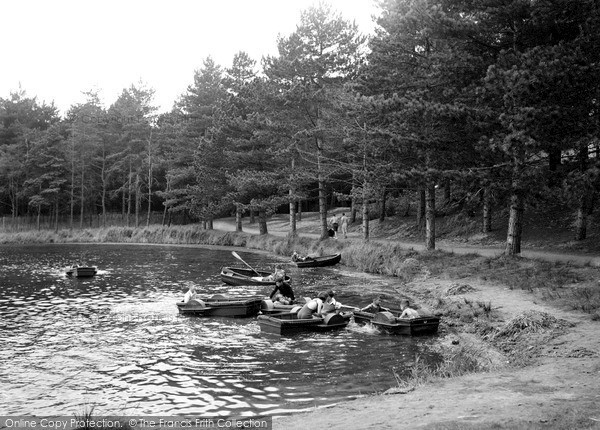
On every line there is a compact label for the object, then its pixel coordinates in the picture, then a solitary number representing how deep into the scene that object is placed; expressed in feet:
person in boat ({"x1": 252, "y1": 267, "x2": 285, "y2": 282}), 93.49
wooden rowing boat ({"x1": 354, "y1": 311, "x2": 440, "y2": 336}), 56.13
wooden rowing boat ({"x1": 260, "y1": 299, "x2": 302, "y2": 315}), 66.44
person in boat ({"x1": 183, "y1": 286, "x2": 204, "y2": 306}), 70.55
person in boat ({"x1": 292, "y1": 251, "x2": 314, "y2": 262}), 115.65
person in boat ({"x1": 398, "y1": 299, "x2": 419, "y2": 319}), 58.18
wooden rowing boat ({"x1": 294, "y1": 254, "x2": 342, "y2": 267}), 114.11
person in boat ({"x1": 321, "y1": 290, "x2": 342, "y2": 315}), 62.64
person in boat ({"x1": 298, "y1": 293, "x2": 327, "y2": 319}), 61.41
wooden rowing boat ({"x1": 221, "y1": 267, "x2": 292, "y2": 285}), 93.91
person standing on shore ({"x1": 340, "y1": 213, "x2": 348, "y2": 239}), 147.06
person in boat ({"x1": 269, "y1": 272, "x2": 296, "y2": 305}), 71.51
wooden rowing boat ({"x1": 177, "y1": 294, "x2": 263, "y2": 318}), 69.26
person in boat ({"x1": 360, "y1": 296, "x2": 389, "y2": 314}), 63.72
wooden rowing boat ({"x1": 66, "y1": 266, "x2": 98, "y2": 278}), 109.50
